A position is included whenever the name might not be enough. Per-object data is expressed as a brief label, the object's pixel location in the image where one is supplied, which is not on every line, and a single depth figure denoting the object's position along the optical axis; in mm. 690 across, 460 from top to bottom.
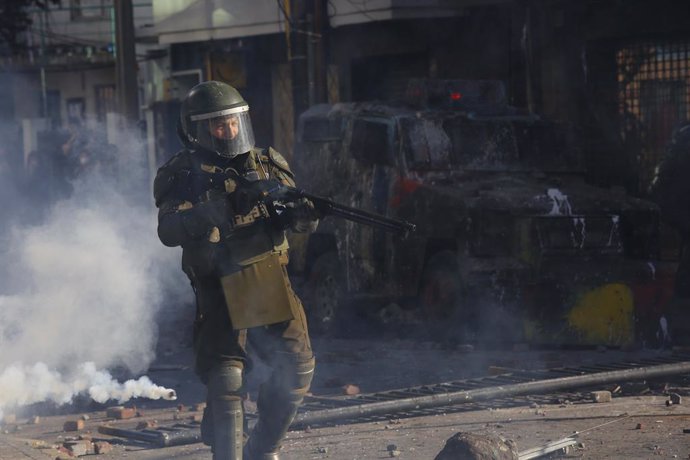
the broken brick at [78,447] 15258
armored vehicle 21406
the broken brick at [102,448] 15414
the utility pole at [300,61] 38031
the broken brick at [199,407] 17992
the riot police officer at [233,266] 11984
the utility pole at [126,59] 41656
